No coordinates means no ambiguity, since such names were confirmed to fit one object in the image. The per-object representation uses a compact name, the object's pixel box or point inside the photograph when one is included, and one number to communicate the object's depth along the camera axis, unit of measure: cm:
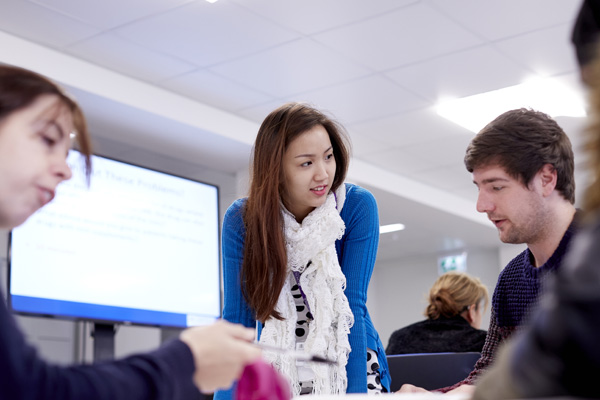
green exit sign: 955
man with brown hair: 162
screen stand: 291
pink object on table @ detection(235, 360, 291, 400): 84
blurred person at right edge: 50
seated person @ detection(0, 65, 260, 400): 71
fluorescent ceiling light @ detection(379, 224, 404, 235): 800
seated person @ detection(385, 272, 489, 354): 348
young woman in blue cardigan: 184
